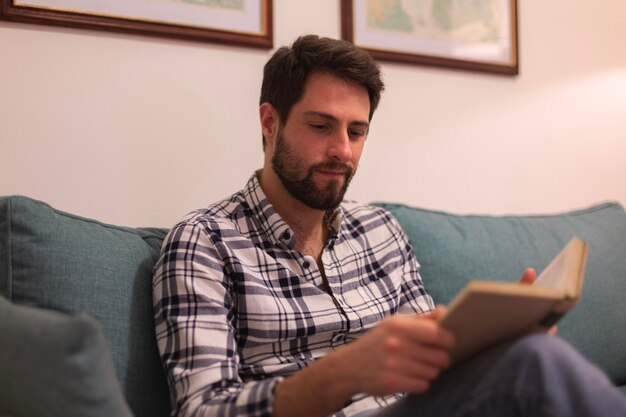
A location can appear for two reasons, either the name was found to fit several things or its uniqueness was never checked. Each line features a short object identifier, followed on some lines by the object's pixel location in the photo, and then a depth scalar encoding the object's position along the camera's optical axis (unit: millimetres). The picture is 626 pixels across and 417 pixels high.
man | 733
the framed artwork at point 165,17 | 1403
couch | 702
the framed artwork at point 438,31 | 1798
